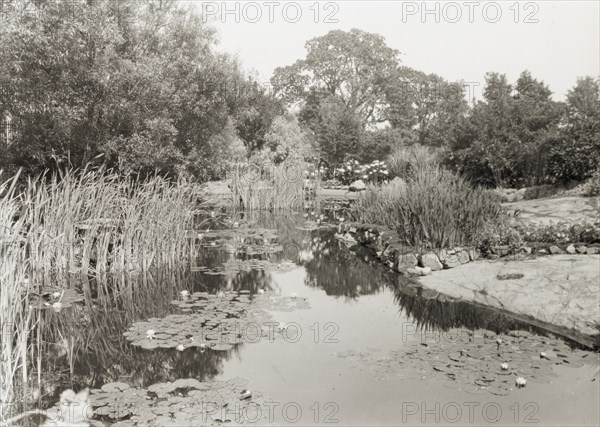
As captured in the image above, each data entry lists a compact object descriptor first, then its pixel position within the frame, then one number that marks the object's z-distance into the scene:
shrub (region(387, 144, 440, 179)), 20.47
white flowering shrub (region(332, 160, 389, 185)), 21.28
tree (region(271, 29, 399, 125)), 35.17
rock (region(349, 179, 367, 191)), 20.92
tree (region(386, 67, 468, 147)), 34.62
